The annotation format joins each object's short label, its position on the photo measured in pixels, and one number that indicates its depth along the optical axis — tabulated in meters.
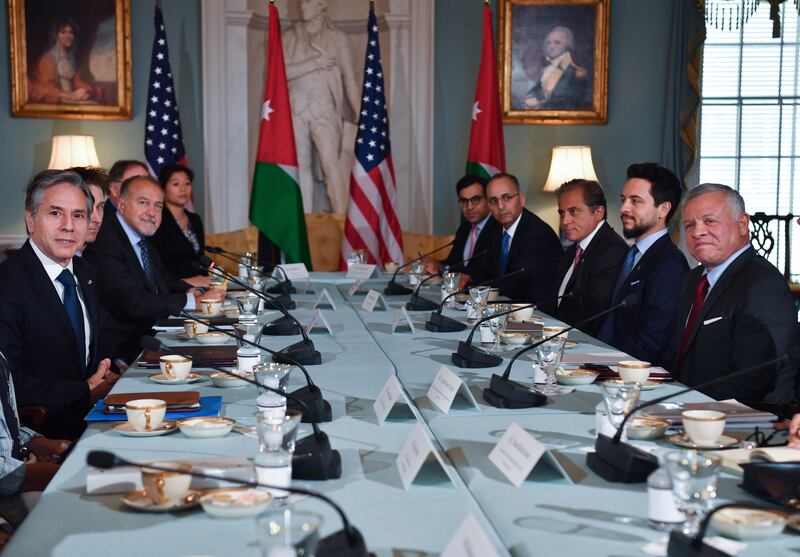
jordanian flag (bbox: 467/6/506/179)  7.47
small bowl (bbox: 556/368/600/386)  2.62
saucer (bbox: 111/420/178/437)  2.03
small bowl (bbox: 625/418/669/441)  1.99
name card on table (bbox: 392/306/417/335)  3.60
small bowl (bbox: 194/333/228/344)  3.40
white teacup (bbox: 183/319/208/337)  3.49
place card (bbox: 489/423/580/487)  1.66
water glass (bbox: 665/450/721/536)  1.41
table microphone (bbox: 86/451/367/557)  1.26
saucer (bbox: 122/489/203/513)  1.52
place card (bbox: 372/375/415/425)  2.10
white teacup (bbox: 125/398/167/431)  2.05
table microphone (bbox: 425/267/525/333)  3.64
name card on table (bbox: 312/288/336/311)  4.31
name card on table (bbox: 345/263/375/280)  5.32
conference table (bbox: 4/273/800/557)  1.41
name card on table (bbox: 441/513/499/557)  1.18
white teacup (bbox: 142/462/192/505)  1.53
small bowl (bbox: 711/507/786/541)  1.40
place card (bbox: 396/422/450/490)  1.63
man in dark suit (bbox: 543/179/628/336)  4.36
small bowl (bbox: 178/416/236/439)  2.02
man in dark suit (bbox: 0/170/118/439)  2.98
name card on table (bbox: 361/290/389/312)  4.18
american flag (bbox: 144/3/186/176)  7.17
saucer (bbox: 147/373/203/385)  2.64
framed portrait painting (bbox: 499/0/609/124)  7.77
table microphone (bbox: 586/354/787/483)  1.70
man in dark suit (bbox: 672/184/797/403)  2.99
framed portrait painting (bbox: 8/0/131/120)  7.29
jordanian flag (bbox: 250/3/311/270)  7.34
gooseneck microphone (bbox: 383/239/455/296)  5.07
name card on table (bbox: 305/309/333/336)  3.52
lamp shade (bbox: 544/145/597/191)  7.42
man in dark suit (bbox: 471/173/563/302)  5.50
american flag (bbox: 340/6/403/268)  7.44
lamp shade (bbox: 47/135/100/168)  7.02
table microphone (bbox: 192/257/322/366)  2.92
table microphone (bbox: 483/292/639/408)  2.32
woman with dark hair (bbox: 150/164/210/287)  6.34
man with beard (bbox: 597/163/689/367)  3.76
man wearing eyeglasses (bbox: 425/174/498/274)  6.34
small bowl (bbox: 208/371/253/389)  2.56
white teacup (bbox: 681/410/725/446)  1.92
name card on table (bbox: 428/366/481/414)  2.21
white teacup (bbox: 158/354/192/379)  2.64
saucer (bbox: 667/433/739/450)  1.92
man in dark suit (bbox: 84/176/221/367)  4.27
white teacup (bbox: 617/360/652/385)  2.60
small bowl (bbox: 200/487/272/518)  1.49
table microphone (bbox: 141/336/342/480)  1.71
